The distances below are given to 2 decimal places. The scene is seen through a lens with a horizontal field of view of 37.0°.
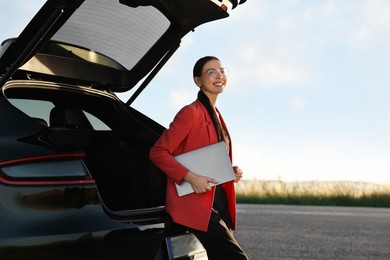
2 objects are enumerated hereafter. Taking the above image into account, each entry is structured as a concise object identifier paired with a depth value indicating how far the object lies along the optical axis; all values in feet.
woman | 10.18
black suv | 9.04
